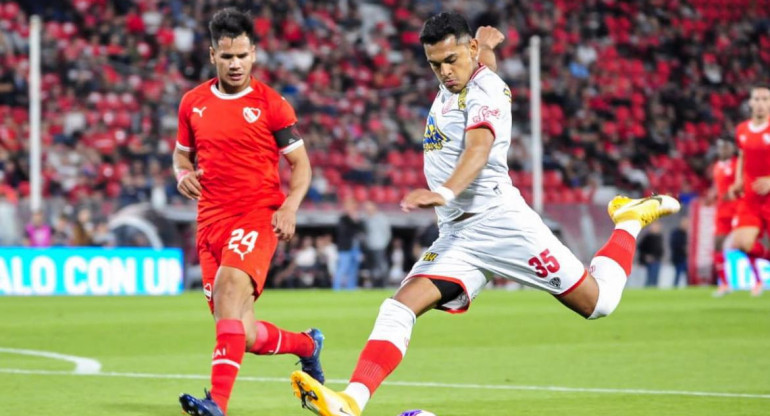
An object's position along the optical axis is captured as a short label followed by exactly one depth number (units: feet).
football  18.86
